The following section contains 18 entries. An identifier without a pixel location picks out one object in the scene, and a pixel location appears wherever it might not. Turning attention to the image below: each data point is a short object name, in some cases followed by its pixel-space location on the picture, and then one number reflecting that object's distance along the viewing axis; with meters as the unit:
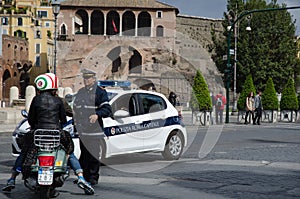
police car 11.91
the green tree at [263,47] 64.44
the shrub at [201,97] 28.70
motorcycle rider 7.70
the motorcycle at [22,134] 11.06
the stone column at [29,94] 29.14
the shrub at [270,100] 33.91
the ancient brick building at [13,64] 69.60
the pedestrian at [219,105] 30.20
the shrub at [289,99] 35.22
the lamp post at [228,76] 31.42
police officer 8.97
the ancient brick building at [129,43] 79.06
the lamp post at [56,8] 31.45
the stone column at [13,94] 42.09
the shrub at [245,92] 32.97
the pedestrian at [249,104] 29.89
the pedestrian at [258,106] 29.91
